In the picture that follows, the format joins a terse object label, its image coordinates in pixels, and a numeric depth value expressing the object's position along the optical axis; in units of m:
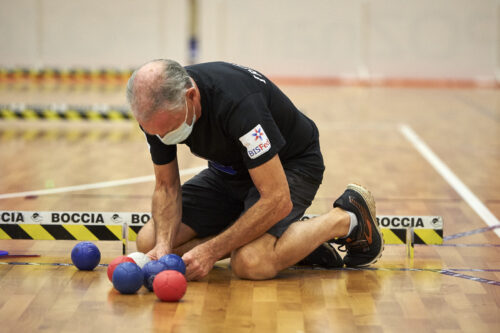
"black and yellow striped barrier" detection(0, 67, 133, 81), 14.30
